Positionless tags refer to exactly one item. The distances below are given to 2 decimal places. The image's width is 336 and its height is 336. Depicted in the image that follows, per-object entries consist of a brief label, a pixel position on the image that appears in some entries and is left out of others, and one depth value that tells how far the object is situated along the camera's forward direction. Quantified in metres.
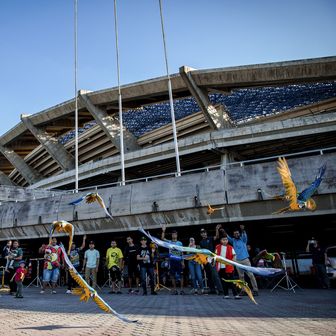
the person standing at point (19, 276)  9.40
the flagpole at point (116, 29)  24.30
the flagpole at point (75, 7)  25.81
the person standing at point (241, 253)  8.97
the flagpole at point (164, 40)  23.11
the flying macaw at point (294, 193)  6.08
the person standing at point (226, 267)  8.28
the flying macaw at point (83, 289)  4.53
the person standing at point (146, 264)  9.85
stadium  12.16
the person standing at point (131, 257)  10.70
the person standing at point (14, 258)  10.11
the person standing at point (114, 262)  10.82
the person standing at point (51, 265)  11.04
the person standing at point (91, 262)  11.25
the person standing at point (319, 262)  10.25
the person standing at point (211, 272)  9.30
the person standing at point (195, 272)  9.73
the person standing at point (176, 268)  9.84
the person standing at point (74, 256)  11.49
